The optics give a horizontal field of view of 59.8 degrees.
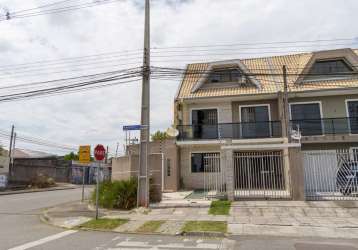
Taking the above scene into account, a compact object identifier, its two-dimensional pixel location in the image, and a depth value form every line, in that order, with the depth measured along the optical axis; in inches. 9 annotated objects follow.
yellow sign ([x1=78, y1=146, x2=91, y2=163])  517.3
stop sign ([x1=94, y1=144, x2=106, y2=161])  427.1
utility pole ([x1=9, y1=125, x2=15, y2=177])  1440.5
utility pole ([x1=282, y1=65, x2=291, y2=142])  611.9
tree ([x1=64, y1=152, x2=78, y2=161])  2717.5
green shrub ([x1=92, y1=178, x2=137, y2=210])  521.0
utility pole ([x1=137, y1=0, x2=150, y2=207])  507.2
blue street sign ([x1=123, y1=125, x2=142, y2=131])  501.0
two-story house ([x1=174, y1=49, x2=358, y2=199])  741.9
